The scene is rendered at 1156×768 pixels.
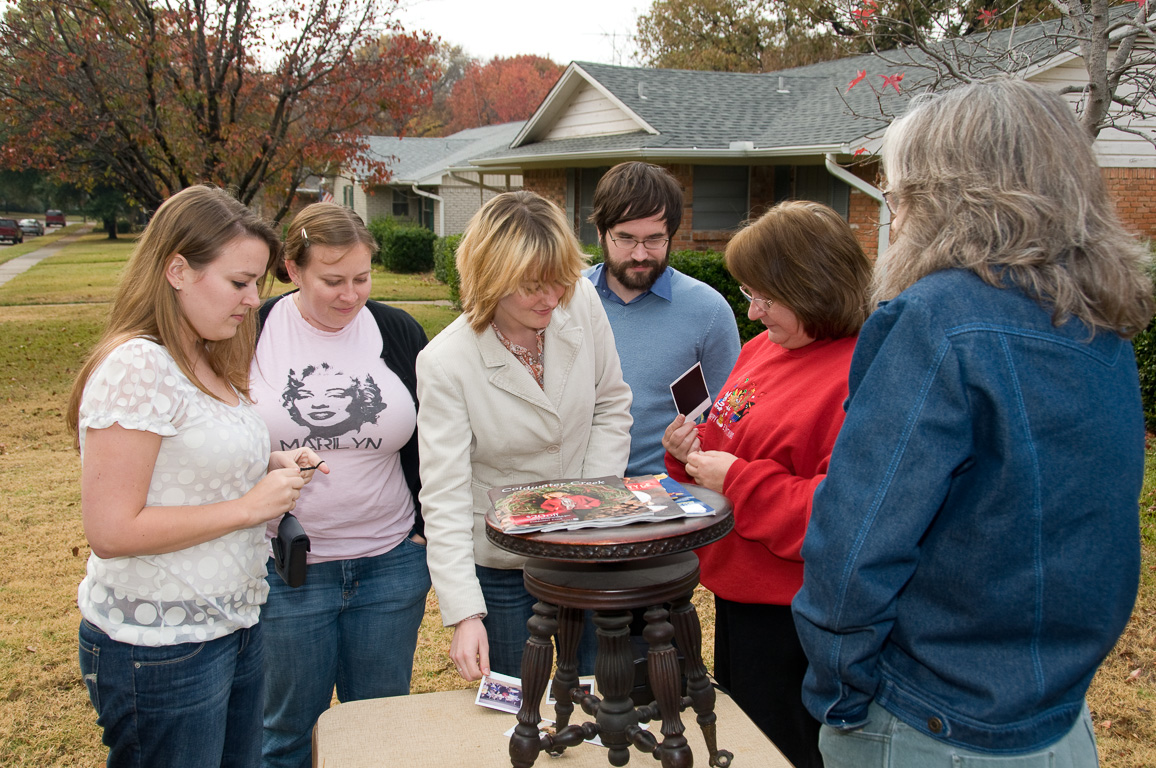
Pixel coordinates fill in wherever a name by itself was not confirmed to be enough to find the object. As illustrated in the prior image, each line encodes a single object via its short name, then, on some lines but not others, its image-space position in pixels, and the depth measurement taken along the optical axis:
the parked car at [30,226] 52.59
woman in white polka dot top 1.83
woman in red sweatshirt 1.98
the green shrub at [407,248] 25.39
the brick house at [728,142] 11.78
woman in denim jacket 1.26
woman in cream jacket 2.03
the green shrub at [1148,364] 7.37
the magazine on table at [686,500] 1.74
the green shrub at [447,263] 16.52
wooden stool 1.62
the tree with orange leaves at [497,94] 52.41
